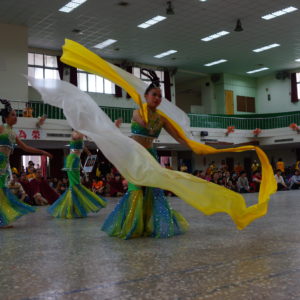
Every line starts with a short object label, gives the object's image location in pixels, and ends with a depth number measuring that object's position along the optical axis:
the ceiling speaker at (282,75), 23.22
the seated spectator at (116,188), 12.80
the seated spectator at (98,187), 12.97
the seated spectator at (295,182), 15.23
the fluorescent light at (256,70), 22.74
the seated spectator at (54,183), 13.49
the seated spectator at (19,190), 9.26
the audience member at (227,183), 13.56
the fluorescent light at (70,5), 13.56
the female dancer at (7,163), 4.55
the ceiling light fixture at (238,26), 15.26
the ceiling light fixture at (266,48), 18.92
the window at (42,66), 18.05
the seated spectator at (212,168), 16.40
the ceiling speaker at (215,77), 23.49
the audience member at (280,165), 17.95
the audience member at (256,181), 14.14
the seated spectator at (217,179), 13.41
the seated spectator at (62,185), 12.16
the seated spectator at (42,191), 9.42
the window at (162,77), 21.92
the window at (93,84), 19.42
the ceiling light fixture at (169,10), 13.84
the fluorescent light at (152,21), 15.27
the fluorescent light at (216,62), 21.00
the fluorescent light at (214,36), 17.06
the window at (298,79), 23.21
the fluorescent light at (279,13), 14.91
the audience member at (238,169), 19.67
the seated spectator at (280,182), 14.76
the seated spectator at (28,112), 14.52
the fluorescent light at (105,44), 17.52
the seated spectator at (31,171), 10.28
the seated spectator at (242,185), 13.81
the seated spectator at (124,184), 12.71
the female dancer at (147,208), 3.48
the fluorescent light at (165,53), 19.36
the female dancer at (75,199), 5.51
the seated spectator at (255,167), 17.72
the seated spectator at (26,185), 9.52
